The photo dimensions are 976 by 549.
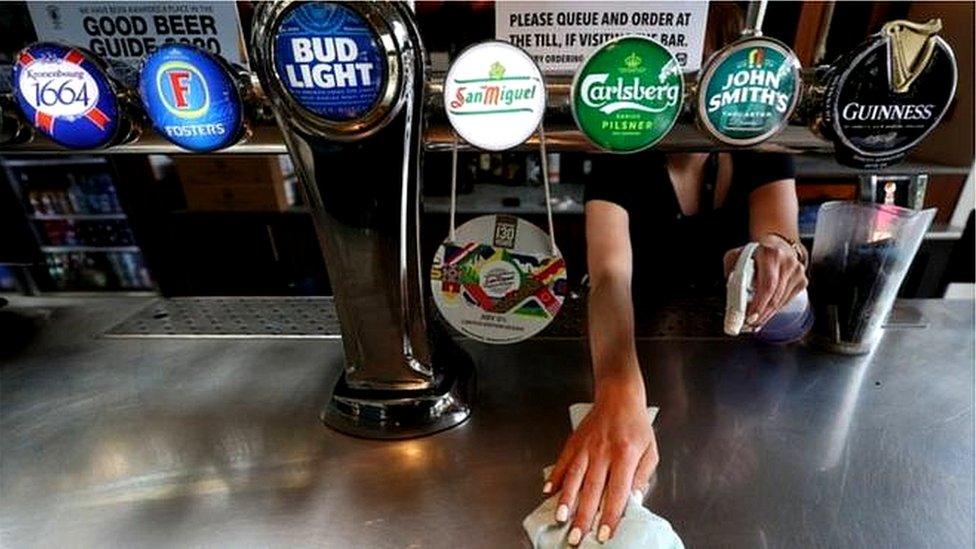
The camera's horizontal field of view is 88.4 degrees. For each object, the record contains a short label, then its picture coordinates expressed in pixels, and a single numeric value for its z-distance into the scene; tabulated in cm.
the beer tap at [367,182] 44
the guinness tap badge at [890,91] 44
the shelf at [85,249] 269
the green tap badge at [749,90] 45
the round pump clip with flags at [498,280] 62
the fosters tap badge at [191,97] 47
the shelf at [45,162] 238
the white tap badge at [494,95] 45
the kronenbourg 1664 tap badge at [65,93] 49
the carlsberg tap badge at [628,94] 45
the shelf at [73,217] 256
